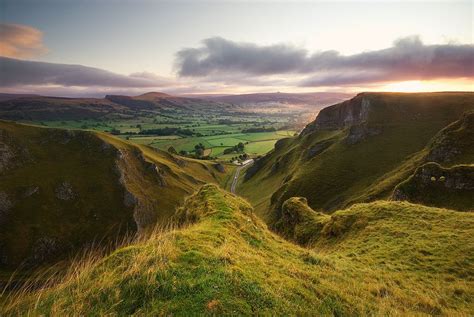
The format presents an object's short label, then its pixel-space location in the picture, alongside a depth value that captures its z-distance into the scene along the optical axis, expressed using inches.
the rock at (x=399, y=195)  1675.7
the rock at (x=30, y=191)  3126.2
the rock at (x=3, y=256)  2593.5
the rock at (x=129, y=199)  3523.6
